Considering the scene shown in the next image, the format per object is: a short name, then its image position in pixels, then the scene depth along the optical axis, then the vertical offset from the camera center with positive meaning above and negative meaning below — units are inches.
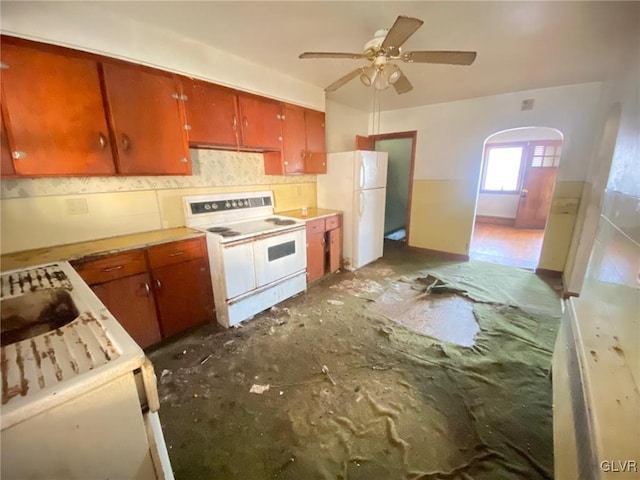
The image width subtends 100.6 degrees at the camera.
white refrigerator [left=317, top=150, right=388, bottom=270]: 140.5 -10.2
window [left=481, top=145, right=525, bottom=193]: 245.1 +6.1
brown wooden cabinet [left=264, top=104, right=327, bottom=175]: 123.5 +15.6
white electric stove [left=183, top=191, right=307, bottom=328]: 94.2 -27.8
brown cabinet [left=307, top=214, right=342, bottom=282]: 129.1 -35.1
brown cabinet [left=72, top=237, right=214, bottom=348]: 74.2 -33.1
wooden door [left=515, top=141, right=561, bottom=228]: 225.1 -6.7
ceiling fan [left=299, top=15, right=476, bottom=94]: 61.7 +32.5
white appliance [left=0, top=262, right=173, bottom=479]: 22.5 -20.6
